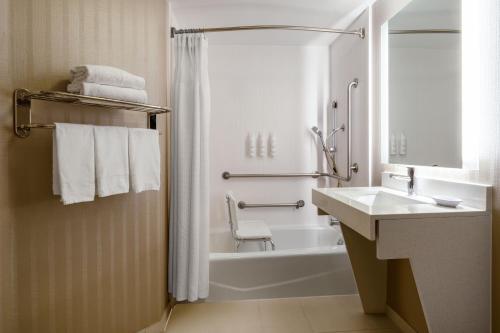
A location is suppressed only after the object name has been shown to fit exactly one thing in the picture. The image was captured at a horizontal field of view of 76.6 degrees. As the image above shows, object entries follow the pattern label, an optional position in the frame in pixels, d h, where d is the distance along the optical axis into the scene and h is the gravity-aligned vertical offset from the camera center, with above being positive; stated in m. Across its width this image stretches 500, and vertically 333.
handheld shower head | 3.13 +0.28
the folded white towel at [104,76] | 1.33 +0.38
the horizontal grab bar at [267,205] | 3.12 -0.45
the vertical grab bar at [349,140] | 2.60 +0.16
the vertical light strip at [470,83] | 1.43 +0.35
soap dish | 1.40 -0.19
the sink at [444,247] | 1.29 -0.37
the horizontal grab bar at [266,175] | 3.08 -0.15
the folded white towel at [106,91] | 1.33 +0.31
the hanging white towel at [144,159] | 1.58 +0.01
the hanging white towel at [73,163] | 1.25 -0.01
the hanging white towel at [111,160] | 1.40 +0.00
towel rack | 1.19 +0.25
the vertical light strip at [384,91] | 2.17 +0.47
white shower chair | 2.56 -0.61
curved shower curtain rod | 2.18 +0.92
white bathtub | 2.27 -0.84
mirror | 1.62 +0.43
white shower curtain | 2.12 -0.09
